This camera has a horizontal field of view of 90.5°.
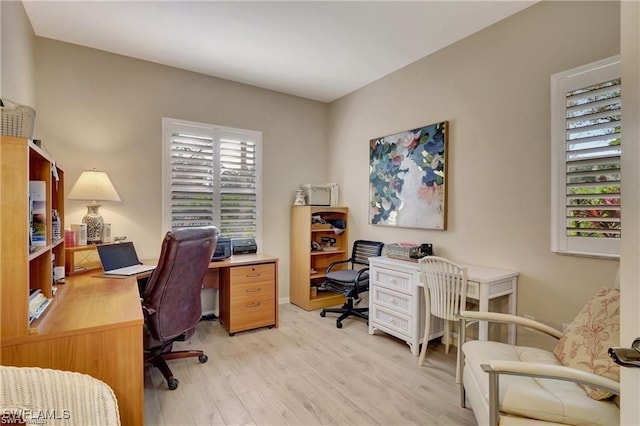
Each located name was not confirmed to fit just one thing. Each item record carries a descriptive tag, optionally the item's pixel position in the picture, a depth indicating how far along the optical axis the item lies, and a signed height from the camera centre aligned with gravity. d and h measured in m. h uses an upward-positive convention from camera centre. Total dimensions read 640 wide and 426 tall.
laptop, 2.65 -0.44
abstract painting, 3.08 +0.36
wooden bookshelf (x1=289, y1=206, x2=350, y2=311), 4.00 -0.60
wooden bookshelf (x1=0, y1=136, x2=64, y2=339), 1.26 -0.11
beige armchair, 1.31 -0.80
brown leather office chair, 2.13 -0.57
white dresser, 2.37 -0.74
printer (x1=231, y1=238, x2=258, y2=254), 3.65 -0.41
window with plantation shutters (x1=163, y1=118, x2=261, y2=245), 3.50 +0.38
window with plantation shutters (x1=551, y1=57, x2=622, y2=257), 2.03 +0.36
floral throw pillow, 1.41 -0.63
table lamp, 2.72 +0.14
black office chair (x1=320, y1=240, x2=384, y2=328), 3.44 -0.75
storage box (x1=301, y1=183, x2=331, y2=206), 4.19 +0.22
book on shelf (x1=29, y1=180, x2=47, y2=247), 1.65 -0.01
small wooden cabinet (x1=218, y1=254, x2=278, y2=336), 3.19 -0.85
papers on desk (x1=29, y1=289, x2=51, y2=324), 1.50 -0.48
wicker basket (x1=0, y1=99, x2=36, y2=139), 1.29 +0.37
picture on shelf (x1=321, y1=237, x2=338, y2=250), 4.32 -0.43
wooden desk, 1.37 -0.62
